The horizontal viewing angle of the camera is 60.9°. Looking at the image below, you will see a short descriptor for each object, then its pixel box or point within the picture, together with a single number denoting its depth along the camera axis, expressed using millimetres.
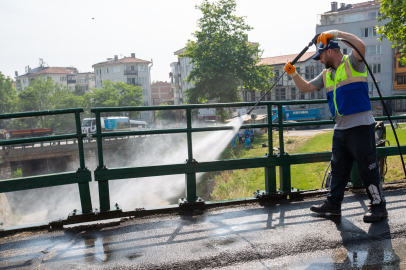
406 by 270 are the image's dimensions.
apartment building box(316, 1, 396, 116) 51312
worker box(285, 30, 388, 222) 3740
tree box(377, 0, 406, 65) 13875
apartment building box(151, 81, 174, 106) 127562
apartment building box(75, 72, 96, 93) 106438
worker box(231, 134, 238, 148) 29995
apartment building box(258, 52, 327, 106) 57281
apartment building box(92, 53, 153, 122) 90500
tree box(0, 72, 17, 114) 76438
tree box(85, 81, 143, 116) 68562
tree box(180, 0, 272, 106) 34844
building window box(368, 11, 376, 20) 61238
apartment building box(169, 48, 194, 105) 84312
